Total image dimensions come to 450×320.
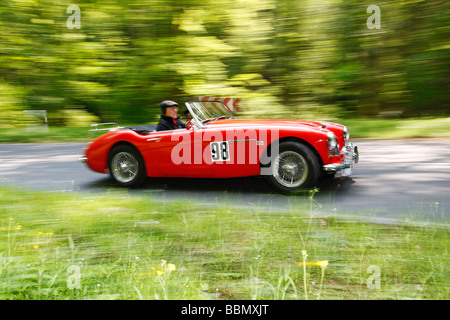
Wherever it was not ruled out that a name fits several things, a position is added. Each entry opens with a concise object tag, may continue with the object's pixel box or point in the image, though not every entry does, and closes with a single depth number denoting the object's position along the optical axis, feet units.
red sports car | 19.03
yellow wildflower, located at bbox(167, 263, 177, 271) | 10.86
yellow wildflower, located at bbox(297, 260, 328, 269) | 10.78
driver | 22.31
